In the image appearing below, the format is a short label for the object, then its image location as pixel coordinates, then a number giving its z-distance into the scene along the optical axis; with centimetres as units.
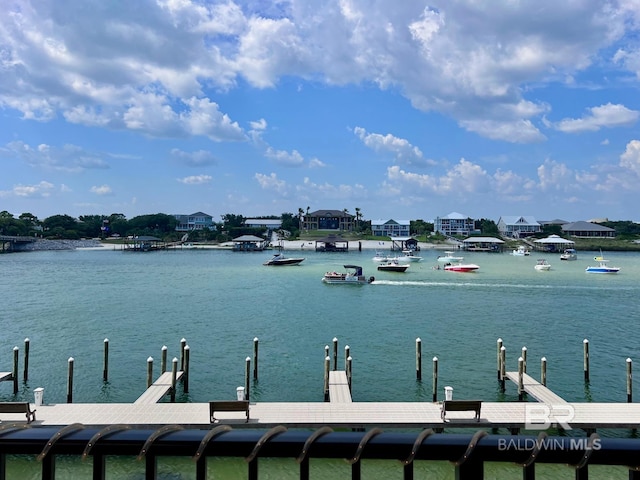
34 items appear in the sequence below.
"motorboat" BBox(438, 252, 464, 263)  10226
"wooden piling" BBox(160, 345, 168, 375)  2192
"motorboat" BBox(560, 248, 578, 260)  11629
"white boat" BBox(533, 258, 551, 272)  8575
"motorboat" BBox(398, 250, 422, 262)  10800
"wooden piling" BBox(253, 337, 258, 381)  2360
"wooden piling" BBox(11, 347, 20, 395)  2177
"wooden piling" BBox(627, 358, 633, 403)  1967
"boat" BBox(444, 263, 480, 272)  8152
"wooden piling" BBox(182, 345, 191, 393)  2172
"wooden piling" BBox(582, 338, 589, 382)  2308
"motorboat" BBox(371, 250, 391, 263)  9994
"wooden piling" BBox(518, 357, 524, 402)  2044
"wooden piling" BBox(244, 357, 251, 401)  2019
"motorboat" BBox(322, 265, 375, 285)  6372
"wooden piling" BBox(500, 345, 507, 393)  2216
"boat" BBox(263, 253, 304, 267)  9852
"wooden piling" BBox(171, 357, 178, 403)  2000
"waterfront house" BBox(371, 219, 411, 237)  19834
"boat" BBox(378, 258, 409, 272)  7894
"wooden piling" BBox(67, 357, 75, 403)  1938
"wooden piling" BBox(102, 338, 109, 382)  2309
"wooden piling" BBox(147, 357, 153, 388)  2031
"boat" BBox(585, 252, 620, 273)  7959
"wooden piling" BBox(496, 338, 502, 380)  2286
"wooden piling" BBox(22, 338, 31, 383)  2312
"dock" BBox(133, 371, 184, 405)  1861
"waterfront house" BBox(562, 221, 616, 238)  17962
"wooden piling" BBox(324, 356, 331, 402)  2008
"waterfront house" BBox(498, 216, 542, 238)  18875
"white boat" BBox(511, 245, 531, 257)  13250
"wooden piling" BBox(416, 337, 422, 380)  2322
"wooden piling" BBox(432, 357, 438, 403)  1923
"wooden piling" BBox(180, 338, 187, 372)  2297
